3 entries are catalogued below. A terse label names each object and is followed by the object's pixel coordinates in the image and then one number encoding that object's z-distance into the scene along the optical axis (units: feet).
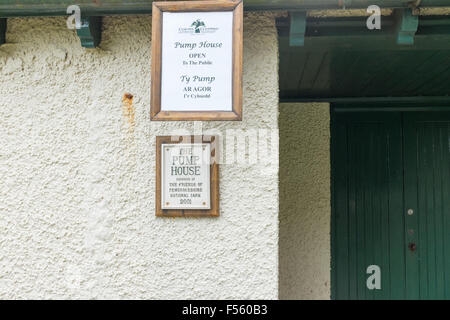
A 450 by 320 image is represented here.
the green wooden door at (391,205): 12.61
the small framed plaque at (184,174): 7.81
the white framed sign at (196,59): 6.97
